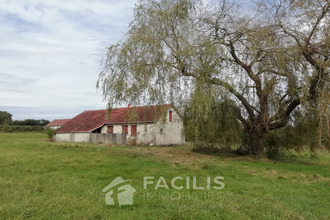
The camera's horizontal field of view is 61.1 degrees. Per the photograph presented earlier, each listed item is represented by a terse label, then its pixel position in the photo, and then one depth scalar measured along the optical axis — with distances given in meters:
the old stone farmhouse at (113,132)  28.30
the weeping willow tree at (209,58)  12.27
